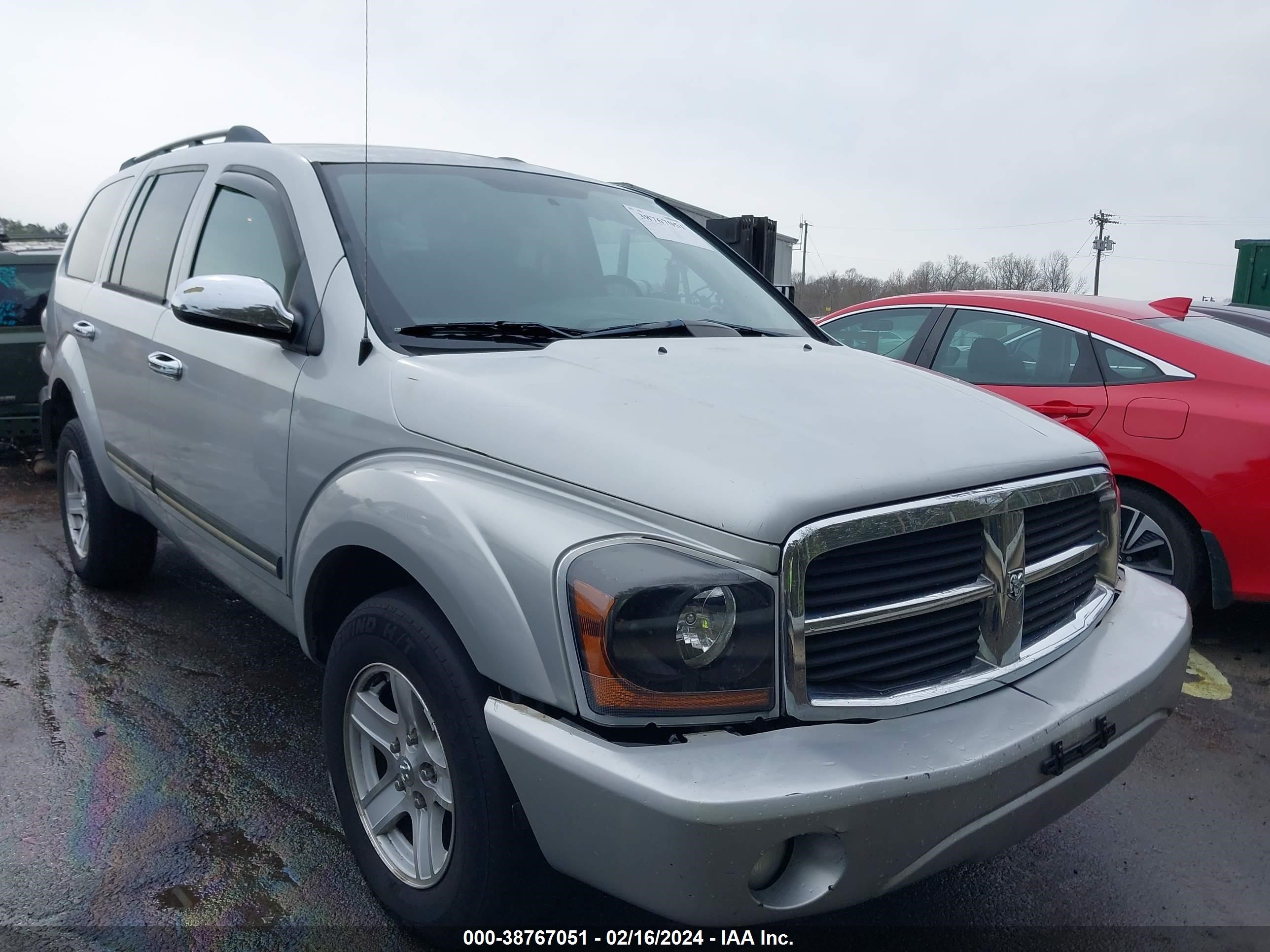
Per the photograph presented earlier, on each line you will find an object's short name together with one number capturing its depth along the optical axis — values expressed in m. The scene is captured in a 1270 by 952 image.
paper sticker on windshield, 3.39
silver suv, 1.67
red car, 4.03
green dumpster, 12.16
